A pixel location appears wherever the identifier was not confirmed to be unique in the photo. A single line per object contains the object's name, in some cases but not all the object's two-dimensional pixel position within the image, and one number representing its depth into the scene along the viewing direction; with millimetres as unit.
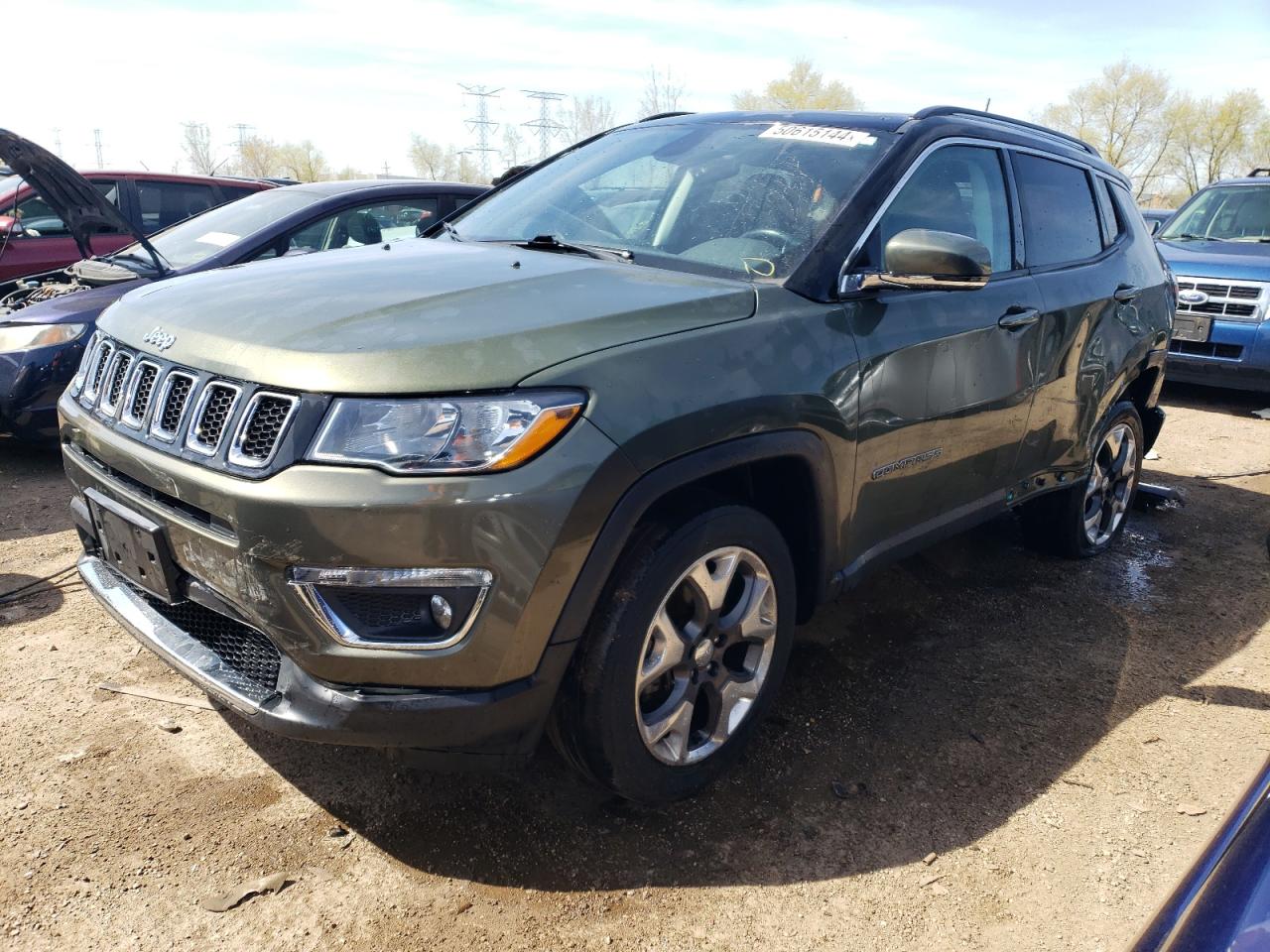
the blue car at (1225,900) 1157
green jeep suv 1998
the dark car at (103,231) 7547
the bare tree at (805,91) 67438
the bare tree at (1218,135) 58500
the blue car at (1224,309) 7695
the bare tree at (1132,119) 61750
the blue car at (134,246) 5176
